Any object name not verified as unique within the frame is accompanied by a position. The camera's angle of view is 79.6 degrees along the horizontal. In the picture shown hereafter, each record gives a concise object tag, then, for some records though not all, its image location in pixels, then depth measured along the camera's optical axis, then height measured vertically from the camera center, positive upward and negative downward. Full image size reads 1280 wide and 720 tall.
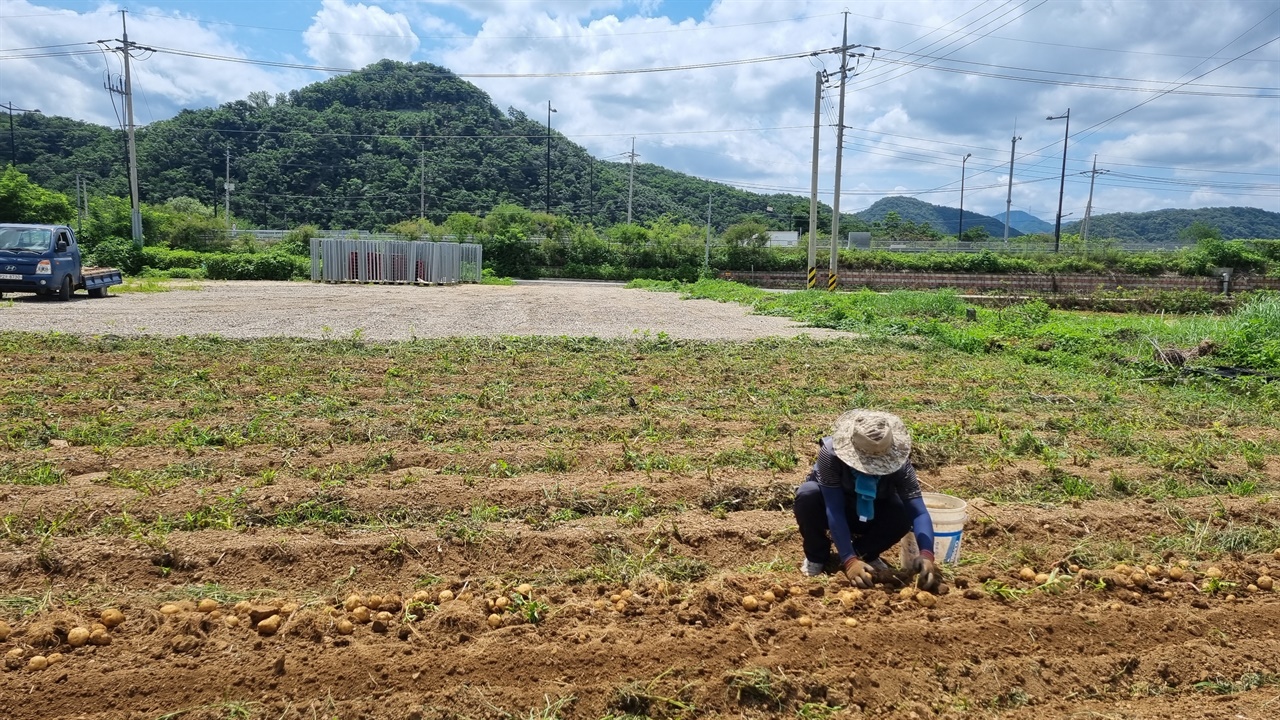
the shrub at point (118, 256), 32.41 +0.32
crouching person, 3.41 -1.01
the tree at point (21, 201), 38.09 +3.01
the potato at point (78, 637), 2.87 -1.40
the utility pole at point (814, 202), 28.95 +3.17
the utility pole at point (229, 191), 55.72 +5.83
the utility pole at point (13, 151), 58.53 +8.36
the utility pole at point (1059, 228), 50.47 +4.58
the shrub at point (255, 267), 34.34 +0.04
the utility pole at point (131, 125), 33.12 +6.08
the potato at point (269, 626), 2.98 -1.39
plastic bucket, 3.86 -1.22
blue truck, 17.86 +0.03
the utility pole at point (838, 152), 29.91 +5.32
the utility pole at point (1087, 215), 63.94 +6.81
